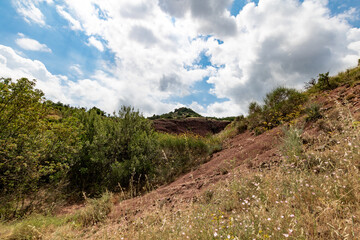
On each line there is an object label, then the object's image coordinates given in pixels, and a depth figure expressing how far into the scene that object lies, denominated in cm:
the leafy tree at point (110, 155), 616
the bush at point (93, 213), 377
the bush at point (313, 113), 598
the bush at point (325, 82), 902
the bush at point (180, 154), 667
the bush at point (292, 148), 337
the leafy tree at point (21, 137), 373
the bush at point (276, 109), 827
